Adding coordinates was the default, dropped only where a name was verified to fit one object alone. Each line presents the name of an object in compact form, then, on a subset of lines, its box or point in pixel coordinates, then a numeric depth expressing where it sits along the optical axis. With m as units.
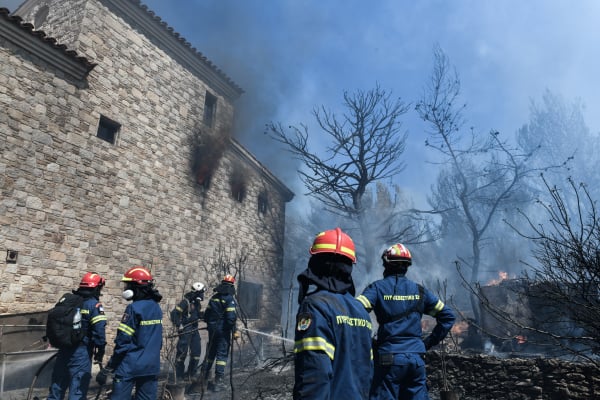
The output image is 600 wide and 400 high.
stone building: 8.23
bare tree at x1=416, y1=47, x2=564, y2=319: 36.08
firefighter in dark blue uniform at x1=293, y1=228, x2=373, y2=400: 1.90
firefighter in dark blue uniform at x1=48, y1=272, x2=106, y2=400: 5.29
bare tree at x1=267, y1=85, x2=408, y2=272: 18.03
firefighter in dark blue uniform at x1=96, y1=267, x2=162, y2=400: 4.38
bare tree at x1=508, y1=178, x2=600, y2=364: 4.13
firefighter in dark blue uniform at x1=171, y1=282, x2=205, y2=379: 8.50
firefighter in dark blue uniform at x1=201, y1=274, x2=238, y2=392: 7.80
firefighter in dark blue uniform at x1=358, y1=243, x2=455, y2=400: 3.48
